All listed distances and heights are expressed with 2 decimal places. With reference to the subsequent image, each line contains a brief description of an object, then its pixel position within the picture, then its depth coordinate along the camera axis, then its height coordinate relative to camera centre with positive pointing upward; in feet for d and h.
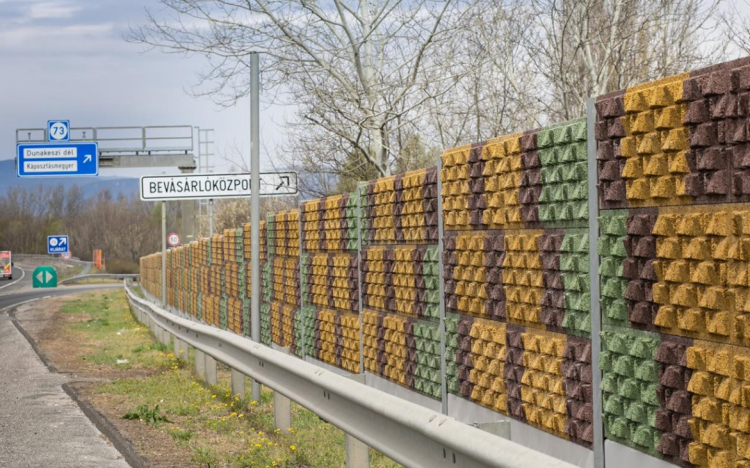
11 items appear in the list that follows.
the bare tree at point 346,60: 69.21 +11.02
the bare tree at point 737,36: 67.99 +11.83
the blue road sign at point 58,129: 137.08 +13.82
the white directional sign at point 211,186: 56.54 +3.03
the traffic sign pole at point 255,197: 40.86 +1.61
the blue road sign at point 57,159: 134.00 +10.06
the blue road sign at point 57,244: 204.27 +0.22
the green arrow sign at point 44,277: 136.67 -3.78
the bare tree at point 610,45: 64.34 +11.91
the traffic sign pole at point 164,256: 95.25 -1.13
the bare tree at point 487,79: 69.82 +10.29
